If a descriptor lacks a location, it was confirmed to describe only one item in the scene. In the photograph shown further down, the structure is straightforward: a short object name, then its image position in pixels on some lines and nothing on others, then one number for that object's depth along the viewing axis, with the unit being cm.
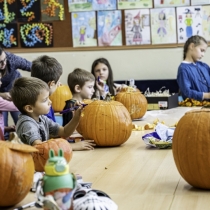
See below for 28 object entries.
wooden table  174
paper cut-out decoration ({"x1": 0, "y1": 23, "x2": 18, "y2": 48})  704
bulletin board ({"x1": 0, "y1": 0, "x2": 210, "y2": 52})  664
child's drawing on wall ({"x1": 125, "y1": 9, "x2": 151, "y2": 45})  675
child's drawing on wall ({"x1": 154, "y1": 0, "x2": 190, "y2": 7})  662
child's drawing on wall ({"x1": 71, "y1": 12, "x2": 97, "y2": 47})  686
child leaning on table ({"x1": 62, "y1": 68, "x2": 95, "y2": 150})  389
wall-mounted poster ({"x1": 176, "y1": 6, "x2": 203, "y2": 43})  658
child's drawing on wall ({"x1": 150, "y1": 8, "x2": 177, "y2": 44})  668
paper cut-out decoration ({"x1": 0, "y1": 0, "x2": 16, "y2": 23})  700
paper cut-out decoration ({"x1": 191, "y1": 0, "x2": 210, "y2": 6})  654
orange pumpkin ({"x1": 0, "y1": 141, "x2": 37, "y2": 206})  168
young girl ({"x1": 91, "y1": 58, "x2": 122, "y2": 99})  502
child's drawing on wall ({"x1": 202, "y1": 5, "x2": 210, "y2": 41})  655
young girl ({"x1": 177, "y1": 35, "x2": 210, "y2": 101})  525
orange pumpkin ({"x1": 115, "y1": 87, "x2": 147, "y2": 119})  416
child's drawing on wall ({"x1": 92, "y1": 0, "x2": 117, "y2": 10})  679
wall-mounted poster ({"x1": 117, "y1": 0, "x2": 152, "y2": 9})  671
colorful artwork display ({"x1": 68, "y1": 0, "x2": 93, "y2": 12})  684
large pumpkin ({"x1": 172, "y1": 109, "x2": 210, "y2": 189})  195
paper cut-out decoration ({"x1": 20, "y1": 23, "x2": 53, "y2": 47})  696
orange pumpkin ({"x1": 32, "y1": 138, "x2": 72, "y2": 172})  226
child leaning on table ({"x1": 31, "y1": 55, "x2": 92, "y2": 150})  326
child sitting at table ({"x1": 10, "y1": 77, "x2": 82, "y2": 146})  256
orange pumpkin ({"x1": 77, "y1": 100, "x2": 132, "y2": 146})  308
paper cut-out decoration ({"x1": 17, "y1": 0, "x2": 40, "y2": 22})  698
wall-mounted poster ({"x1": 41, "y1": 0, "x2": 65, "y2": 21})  691
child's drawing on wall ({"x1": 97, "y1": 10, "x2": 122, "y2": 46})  680
